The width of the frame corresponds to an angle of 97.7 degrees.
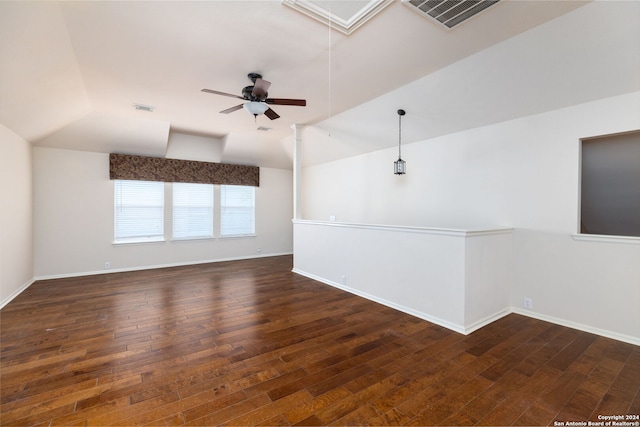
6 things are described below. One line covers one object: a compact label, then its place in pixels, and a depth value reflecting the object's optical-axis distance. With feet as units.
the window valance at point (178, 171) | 19.77
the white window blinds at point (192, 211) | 22.07
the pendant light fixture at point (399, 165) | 15.67
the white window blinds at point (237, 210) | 24.40
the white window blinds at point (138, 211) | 19.89
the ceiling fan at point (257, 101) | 11.15
